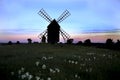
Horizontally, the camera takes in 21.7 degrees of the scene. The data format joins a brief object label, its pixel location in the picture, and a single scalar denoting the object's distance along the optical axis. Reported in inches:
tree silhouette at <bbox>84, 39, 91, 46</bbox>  4446.9
